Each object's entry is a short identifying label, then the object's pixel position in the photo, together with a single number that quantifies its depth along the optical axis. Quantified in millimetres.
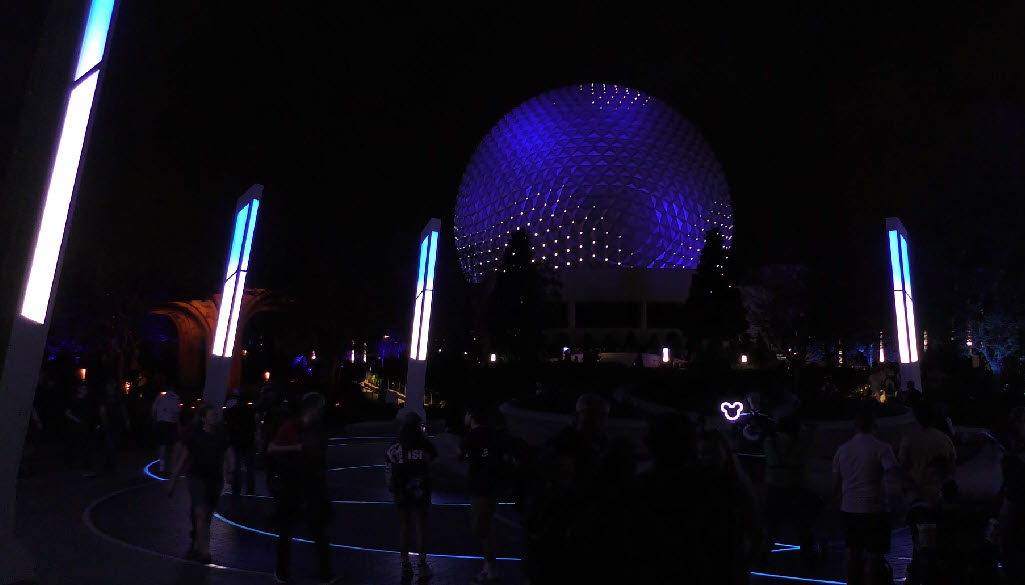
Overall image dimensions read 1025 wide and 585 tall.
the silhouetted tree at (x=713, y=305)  39375
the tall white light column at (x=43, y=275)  6582
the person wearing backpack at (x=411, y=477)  7660
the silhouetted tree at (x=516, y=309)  35719
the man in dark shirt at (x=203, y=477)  8383
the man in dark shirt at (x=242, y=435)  11914
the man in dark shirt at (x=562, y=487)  3455
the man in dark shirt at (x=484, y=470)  7340
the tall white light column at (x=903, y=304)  18297
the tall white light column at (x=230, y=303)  14320
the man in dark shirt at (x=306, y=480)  7457
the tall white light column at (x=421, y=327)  17297
